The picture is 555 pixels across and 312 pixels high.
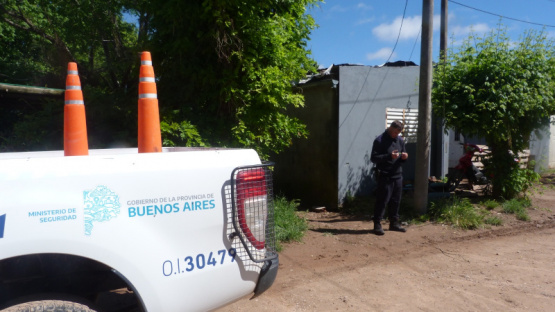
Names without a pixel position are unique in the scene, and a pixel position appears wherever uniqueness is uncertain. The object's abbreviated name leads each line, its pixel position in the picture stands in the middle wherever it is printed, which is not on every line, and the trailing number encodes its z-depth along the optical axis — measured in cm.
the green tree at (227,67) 625
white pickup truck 228
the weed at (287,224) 642
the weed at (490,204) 848
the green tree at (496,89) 786
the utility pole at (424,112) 770
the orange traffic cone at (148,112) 355
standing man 687
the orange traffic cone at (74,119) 323
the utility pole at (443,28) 1211
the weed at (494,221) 766
